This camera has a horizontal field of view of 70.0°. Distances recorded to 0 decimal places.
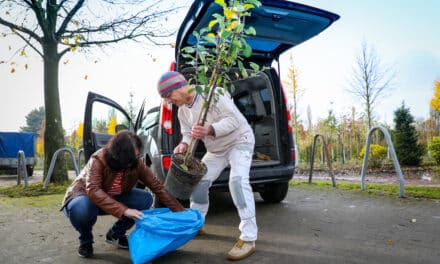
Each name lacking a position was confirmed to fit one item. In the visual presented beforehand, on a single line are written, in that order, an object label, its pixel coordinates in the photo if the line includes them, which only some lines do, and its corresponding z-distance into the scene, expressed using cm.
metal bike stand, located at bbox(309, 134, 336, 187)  623
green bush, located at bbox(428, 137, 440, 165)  1284
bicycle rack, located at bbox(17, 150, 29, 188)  793
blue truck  1498
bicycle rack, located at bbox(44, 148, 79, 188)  693
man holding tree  253
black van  321
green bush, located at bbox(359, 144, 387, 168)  1420
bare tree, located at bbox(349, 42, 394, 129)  1816
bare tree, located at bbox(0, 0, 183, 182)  827
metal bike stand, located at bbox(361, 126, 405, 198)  455
